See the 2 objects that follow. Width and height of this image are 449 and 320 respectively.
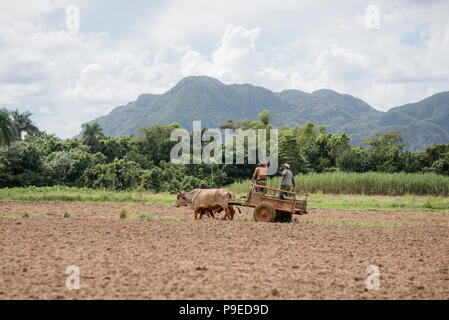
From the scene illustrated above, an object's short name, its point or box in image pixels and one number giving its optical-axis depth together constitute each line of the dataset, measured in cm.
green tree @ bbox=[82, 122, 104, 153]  5269
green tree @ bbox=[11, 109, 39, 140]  6219
